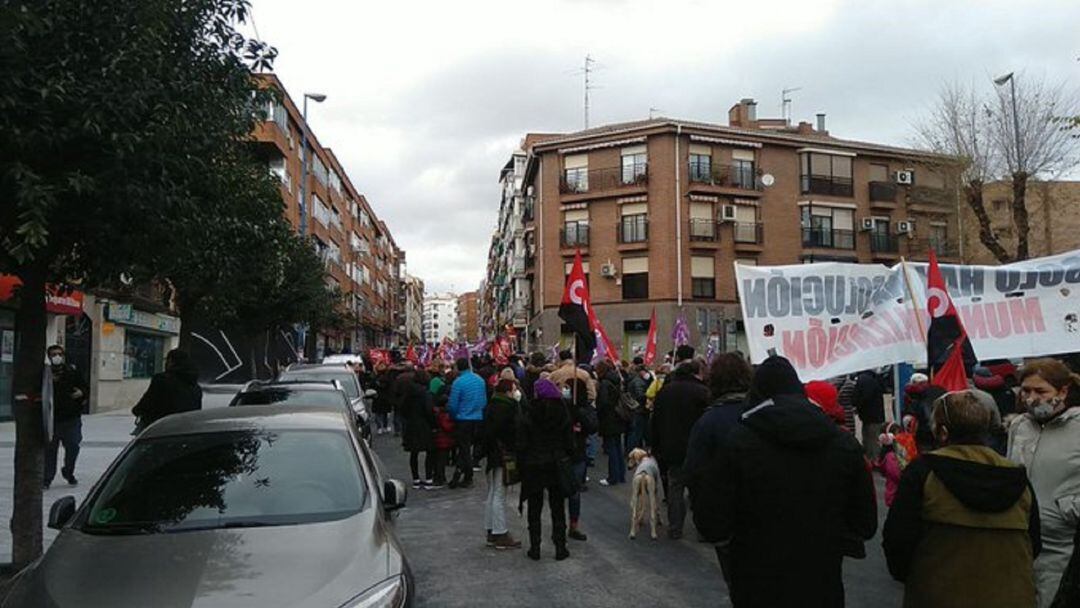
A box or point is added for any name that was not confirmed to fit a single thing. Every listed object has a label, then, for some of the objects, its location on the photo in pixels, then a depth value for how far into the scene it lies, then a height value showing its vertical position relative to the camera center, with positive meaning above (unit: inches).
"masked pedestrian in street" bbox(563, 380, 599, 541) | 362.0 -32.7
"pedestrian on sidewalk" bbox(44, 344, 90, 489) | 453.1 -25.3
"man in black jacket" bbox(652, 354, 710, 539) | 351.9 -26.5
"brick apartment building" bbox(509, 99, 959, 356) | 1818.4 +305.1
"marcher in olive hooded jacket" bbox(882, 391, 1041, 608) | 140.9 -27.5
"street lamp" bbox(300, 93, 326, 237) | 1435.8 +433.2
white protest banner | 340.5 +16.4
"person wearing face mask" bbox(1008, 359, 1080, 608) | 163.6 -19.1
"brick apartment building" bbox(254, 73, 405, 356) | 1803.6 +388.1
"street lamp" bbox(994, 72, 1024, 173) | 1122.7 +335.2
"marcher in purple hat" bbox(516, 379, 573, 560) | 322.3 -36.4
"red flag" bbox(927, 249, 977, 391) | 289.9 +3.8
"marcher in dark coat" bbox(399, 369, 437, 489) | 517.3 -37.7
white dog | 359.3 -52.9
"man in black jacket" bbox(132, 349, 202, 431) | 382.9 -14.6
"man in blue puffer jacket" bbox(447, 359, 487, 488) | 491.8 -25.4
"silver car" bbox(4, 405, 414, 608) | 156.9 -34.5
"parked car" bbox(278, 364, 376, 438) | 607.2 -13.3
